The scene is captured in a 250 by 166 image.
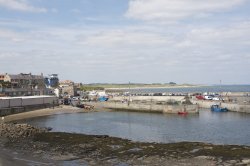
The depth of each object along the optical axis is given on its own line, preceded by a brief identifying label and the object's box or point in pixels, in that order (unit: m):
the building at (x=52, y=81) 164.21
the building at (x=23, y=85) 112.81
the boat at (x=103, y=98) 145.11
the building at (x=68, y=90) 159.06
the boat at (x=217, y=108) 104.37
